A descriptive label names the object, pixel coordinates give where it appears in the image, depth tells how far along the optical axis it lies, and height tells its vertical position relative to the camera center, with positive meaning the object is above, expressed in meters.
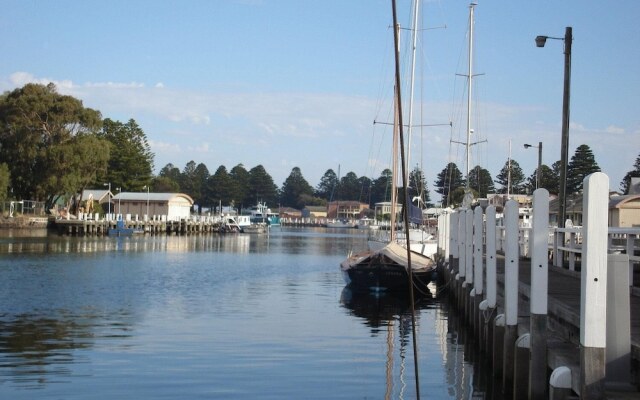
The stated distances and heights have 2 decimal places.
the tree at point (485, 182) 130.45 +6.88
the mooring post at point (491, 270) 15.60 -0.87
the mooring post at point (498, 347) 14.69 -2.21
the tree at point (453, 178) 142.68 +8.11
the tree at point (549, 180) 105.85 +5.77
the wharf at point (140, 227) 99.69 -1.41
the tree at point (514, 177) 130.38 +7.62
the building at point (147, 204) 123.62 +1.86
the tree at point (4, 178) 95.81 +4.04
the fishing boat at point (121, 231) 101.75 -1.88
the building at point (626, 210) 41.50 +0.87
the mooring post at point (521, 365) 11.65 -2.00
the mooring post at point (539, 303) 10.73 -1.01
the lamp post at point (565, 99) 25.14 +3.83
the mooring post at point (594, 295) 8.51 -0.72
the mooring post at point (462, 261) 25.62 -1.17
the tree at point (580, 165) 97.38 +7.25
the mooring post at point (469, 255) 23.23 -0.90
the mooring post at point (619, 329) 9.11 -1.12
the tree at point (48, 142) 98.44 +8.77
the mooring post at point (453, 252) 30.17 -1.07
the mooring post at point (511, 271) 12.70 -0.71
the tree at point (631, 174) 93.44 +6.08
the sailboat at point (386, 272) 33.81 -2.05
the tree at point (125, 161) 131.88 +8.82
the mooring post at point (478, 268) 19.45 -1.06
